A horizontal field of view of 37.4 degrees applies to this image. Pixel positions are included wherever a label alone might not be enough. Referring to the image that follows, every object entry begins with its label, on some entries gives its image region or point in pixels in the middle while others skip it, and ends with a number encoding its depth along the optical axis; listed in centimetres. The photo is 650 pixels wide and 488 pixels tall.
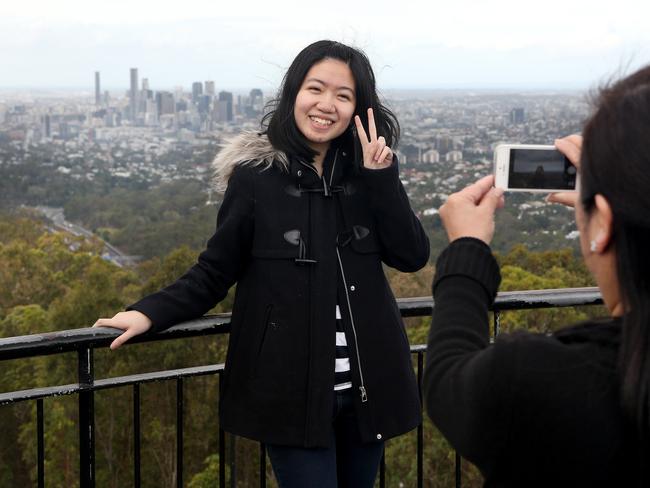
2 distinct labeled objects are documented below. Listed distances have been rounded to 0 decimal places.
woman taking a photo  134
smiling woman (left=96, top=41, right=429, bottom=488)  288
